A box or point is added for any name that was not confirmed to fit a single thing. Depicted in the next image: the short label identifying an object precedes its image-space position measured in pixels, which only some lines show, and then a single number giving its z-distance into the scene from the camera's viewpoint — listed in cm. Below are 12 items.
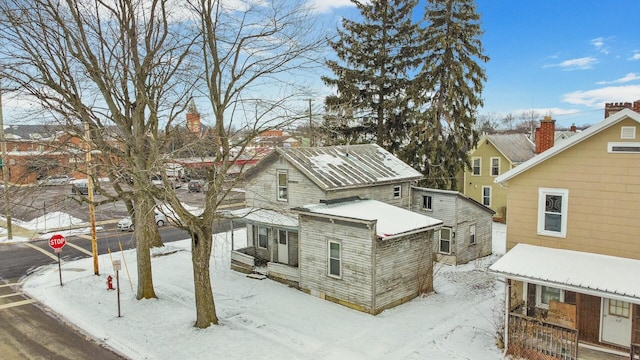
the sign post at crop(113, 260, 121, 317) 1607
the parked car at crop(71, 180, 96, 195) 4944
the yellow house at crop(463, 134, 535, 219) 3612
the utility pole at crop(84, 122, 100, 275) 2022
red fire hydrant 1892
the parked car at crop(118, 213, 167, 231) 3191
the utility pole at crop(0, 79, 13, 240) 2640
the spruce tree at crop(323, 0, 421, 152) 3259
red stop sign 1845
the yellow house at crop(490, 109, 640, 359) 1227
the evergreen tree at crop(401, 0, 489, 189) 2986
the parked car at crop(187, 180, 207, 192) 4619
